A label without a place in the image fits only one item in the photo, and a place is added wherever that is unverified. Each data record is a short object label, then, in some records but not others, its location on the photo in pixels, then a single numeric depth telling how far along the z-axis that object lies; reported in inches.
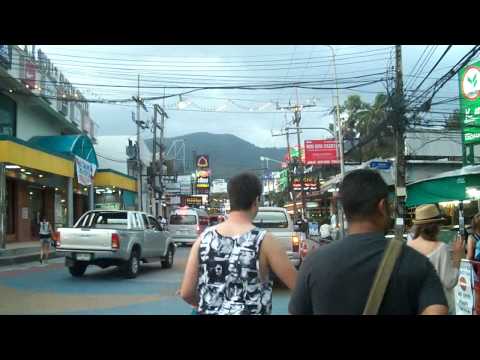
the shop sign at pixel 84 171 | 1060.5
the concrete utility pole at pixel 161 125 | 1658.5
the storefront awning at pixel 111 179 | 1289.4
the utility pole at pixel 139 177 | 1503.4
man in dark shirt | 89.7
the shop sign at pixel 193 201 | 2250.0
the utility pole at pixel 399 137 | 686.8
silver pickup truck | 514.9
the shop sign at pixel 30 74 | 914.7
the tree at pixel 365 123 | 1706.2
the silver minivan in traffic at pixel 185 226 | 1026.7
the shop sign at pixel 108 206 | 1443.8
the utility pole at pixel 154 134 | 1615.4
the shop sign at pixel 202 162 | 1878.7
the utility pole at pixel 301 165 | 1742.9
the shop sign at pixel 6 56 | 788.6
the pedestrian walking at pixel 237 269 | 121.6
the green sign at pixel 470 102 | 852.6
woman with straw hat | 187.0
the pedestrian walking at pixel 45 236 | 682.2
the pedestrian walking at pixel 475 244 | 313.6
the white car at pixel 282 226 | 476.7
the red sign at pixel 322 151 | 1384.1
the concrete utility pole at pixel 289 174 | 1935.3
